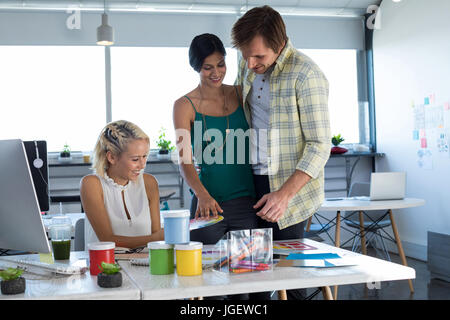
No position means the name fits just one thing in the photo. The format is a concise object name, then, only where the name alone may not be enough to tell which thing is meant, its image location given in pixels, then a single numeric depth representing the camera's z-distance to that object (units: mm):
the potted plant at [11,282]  1274
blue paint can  1467
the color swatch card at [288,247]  1716
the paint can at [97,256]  1467
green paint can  1432
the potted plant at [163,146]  5884
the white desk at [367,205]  4051
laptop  4297
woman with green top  1950
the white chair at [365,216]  4992
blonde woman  2213
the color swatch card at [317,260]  1505
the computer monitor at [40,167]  2584
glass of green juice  1750
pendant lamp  5273
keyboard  1470
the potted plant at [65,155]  5707
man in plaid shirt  1862
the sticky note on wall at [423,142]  5504
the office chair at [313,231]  4271
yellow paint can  1411
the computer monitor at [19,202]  1473
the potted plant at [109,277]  1285
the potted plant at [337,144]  6105
